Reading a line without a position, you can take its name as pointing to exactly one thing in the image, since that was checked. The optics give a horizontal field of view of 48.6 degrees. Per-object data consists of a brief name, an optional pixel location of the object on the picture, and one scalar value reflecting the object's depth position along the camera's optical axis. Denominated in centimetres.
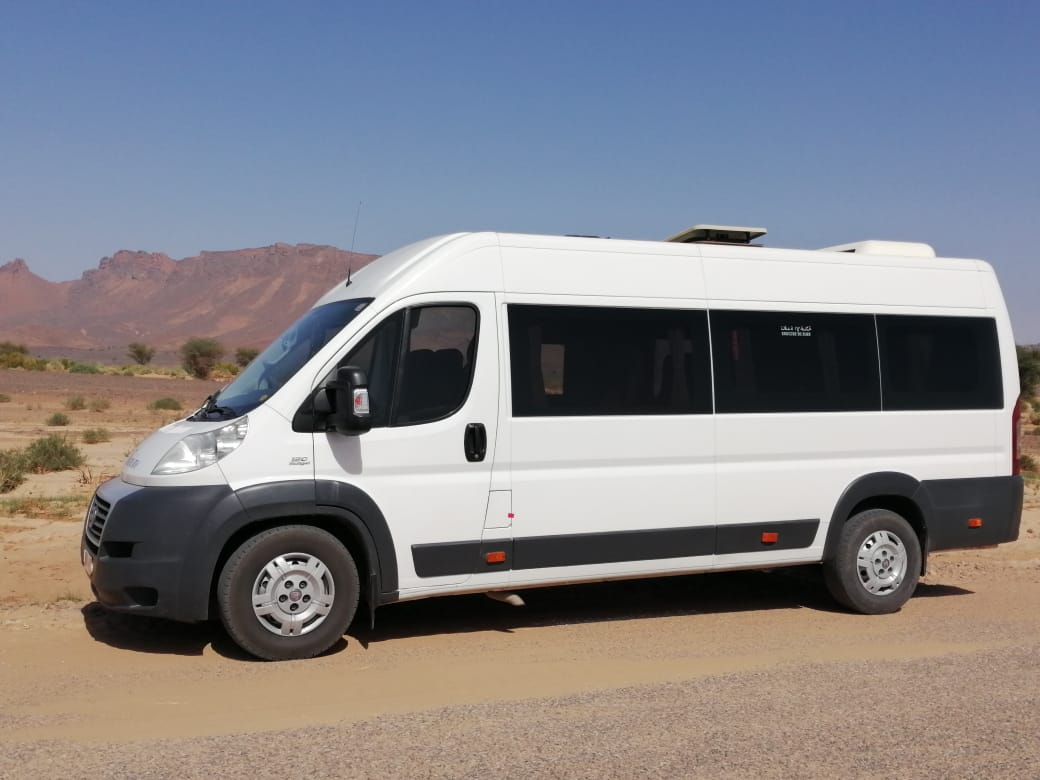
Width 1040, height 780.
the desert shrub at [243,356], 6738
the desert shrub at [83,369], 6238
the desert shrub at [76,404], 3623
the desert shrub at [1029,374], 5011
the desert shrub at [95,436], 2436
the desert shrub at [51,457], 1811
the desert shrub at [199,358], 6481
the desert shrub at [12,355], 6013
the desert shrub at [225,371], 6548
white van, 691
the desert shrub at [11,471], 1582
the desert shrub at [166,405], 3729
